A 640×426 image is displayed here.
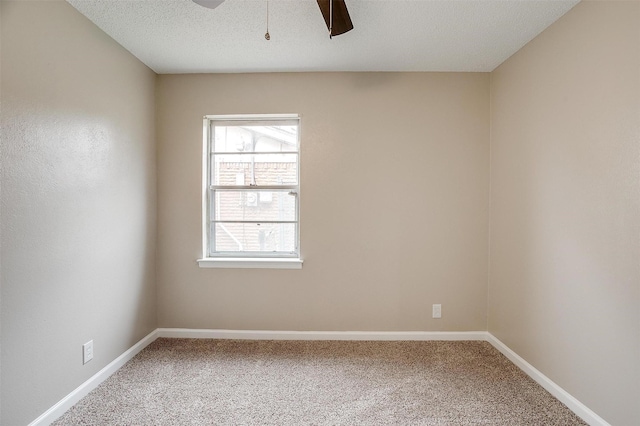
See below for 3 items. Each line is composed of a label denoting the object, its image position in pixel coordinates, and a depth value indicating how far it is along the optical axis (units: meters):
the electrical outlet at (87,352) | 2.14
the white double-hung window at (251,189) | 3.10
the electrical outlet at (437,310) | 2.99
